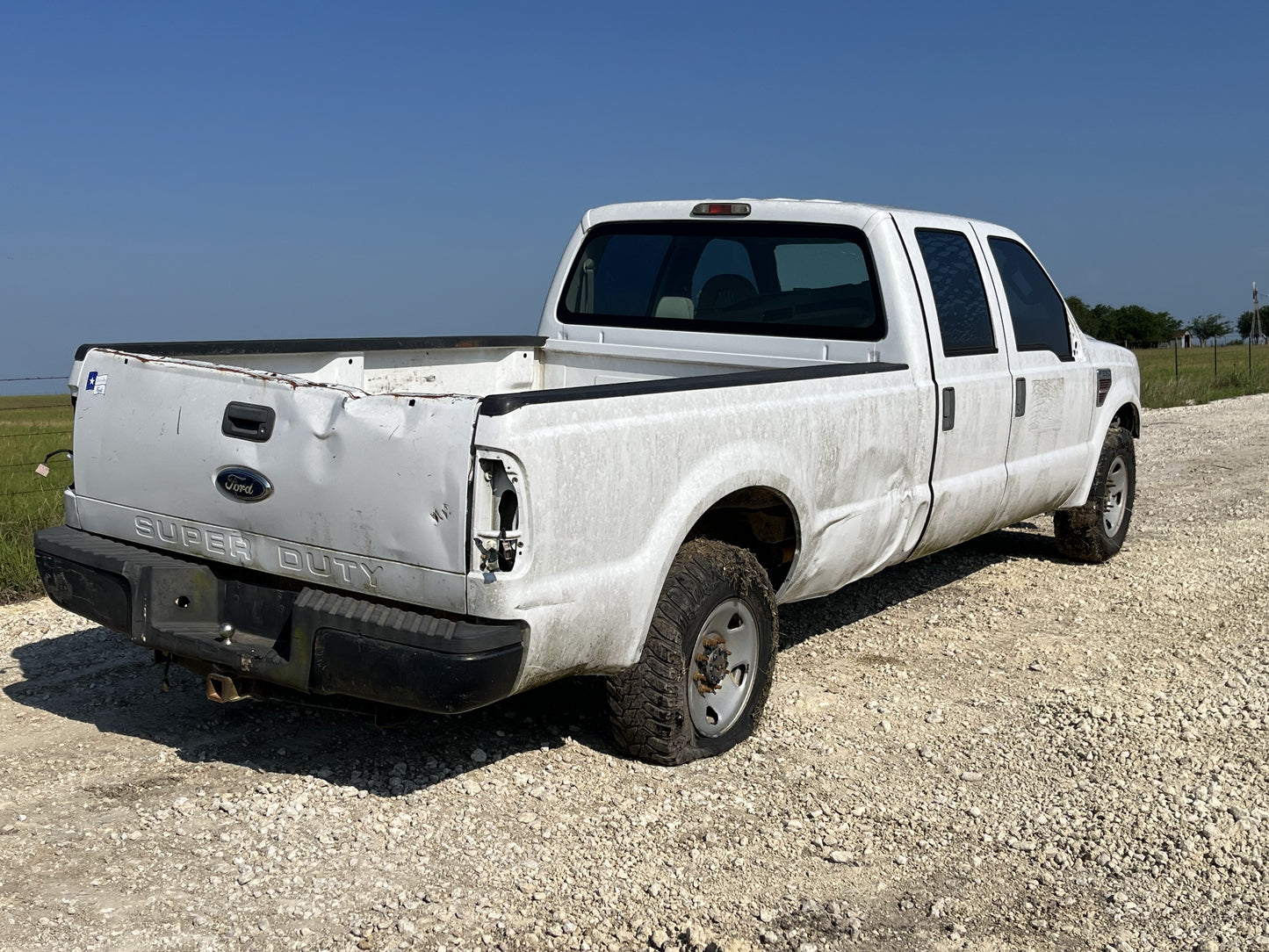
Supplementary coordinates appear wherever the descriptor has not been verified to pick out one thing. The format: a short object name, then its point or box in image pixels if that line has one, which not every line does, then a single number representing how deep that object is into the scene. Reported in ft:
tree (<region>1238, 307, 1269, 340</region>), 408.59
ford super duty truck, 12.01
